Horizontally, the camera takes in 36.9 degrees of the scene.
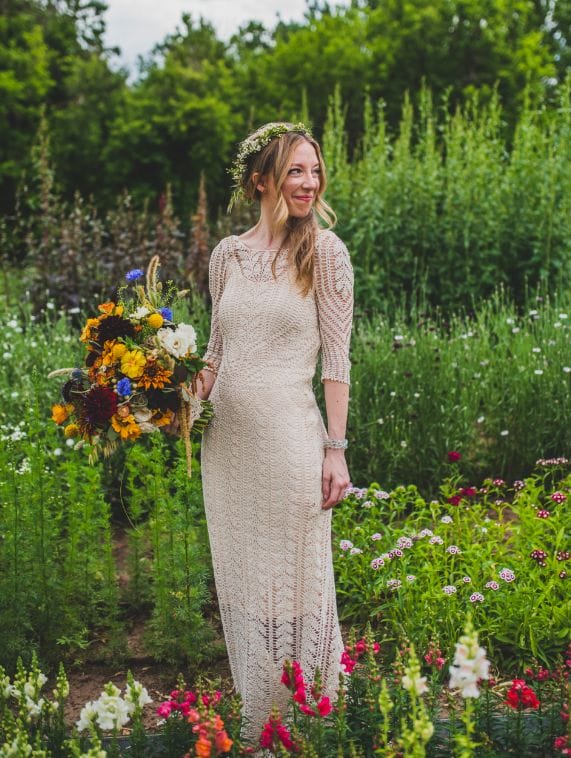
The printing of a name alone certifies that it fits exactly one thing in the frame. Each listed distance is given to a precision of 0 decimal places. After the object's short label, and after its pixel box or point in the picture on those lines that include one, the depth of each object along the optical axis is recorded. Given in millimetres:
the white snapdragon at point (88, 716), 2104
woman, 2850
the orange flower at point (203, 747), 1948
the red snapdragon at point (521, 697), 2217
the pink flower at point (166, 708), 2205
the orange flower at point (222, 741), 1967
